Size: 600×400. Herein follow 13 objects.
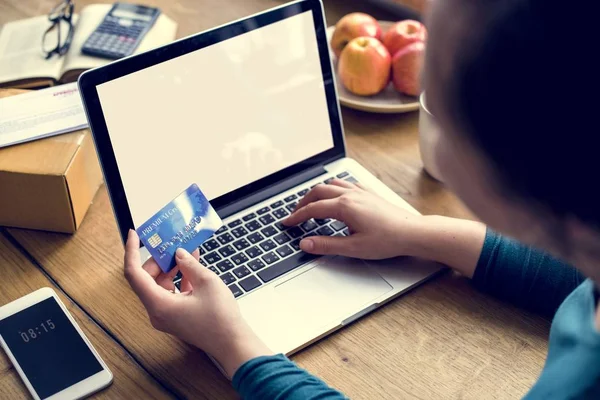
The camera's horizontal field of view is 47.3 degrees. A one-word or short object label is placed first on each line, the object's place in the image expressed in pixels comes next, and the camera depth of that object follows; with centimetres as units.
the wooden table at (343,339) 77
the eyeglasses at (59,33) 126
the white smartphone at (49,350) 76
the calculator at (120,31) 124
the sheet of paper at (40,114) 98
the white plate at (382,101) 116
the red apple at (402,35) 119
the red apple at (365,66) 116
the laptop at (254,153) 84
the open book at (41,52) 121
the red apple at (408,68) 116
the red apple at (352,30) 123
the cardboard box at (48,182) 92
